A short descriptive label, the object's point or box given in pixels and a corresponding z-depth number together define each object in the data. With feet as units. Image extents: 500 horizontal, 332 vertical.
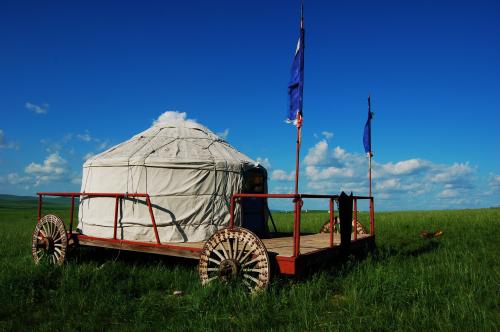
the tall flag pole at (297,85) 26.81
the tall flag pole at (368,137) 43.60
